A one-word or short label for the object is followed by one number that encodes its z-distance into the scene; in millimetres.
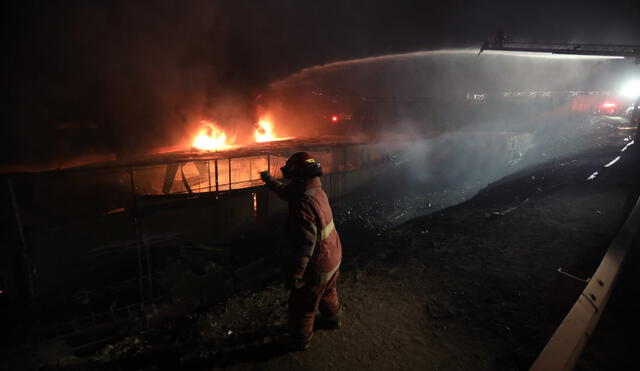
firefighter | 2678
